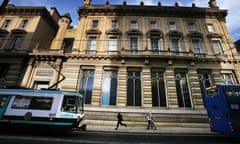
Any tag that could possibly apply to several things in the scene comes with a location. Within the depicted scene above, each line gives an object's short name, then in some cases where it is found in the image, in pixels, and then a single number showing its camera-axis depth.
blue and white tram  7.62
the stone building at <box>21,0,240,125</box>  14.24
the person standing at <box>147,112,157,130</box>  11.57
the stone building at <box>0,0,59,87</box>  16.47
